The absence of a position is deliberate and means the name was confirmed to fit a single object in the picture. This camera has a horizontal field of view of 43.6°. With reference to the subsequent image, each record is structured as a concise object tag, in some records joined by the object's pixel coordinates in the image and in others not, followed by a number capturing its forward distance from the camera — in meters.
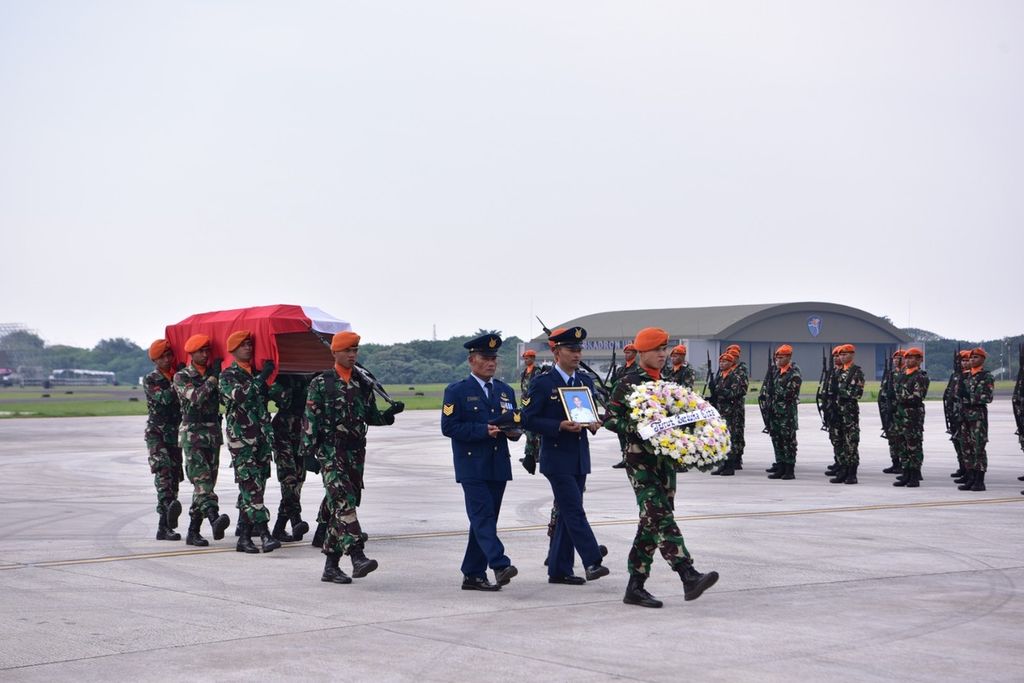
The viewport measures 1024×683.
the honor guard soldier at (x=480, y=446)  9.54
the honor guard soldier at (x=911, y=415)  18.11
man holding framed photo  9.74
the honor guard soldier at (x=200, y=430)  12.00
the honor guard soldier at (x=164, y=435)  12.51
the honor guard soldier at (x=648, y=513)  8.74
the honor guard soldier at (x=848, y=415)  18.73
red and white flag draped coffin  12.01
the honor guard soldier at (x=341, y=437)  9.96
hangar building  97.81
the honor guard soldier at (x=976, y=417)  17.53
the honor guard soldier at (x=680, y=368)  19.50
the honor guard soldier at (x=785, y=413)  19.75
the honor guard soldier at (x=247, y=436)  11.59
